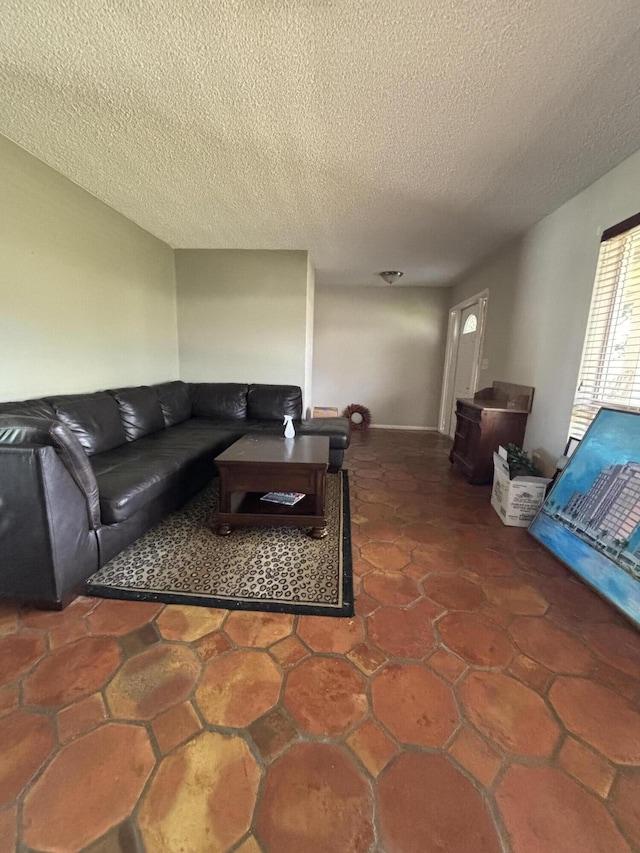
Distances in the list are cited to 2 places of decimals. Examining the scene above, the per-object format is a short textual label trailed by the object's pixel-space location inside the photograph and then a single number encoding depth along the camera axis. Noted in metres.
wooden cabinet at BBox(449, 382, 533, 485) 2.92
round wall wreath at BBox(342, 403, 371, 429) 5.50
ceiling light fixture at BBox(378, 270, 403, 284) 4.43
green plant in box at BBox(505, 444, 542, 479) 2.48
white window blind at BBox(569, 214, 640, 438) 1.95
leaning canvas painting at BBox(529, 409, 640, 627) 1.59
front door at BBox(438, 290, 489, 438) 4.16
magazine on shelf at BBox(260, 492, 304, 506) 2.24
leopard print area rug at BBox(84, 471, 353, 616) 1.56
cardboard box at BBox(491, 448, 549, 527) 2.30
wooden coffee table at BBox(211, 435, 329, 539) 2.01
